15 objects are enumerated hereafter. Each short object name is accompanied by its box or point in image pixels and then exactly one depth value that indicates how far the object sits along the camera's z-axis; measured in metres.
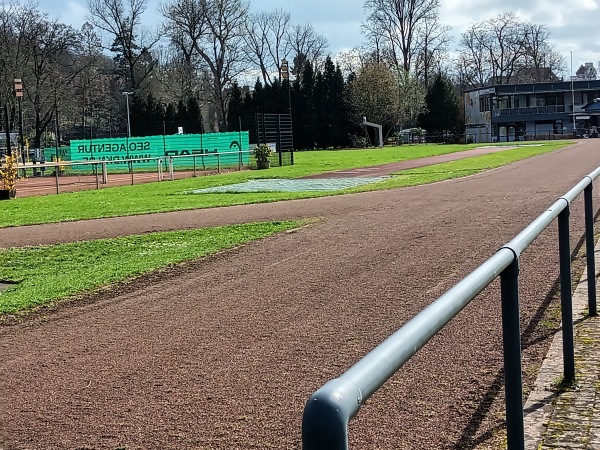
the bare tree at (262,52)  84.62
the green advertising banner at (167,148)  43.25
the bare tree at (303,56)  90.38
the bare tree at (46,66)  62.06
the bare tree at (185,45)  72.56
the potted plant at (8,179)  26.42
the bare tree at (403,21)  83.06
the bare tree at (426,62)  87.00
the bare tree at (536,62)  104.81
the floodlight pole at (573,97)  91.94
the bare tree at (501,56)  103.56
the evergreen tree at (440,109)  86.38
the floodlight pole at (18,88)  40.38
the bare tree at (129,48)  69.44
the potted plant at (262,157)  38.75
